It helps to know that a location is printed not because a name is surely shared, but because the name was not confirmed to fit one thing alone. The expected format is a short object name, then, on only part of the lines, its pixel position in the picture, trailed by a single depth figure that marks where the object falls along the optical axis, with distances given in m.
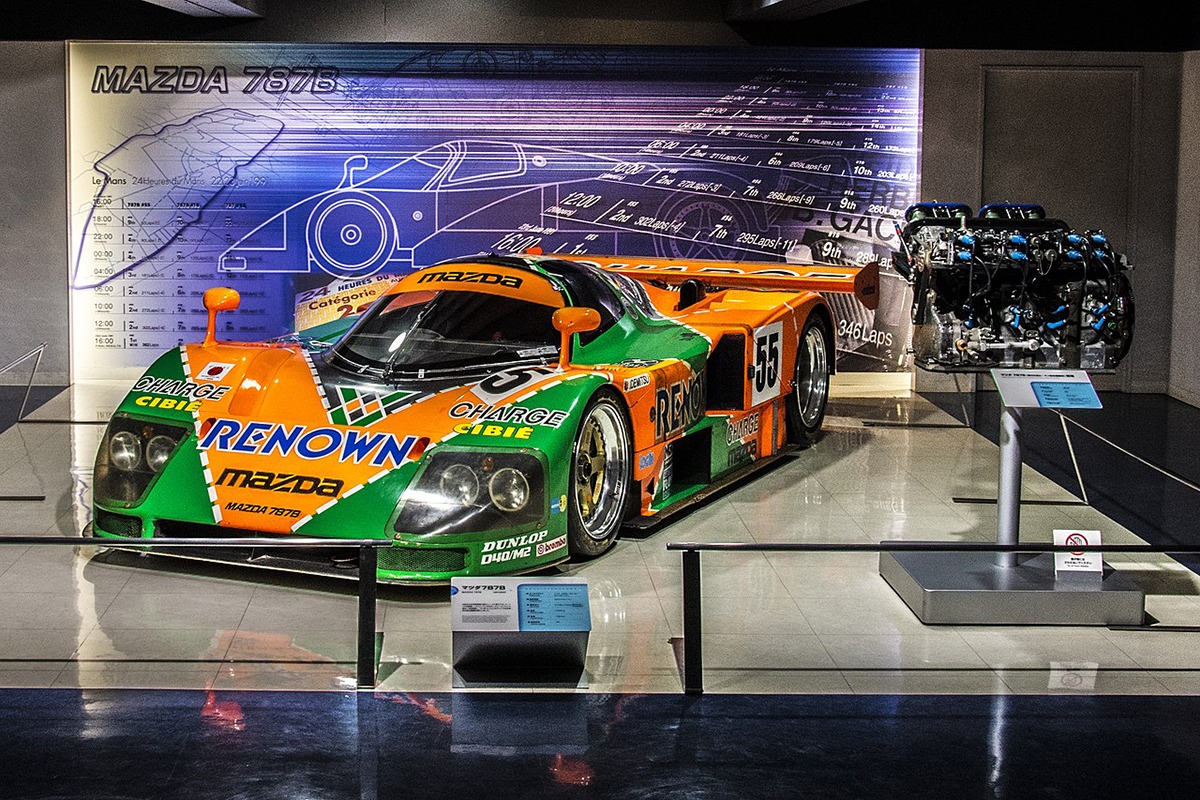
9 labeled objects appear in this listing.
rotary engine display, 6.57
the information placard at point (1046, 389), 6.01
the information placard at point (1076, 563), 5.88
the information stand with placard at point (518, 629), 4.89
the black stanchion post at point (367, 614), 4.74
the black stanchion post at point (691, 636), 4.88
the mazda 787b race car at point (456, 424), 6.01
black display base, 4.92
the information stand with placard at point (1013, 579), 5.76
